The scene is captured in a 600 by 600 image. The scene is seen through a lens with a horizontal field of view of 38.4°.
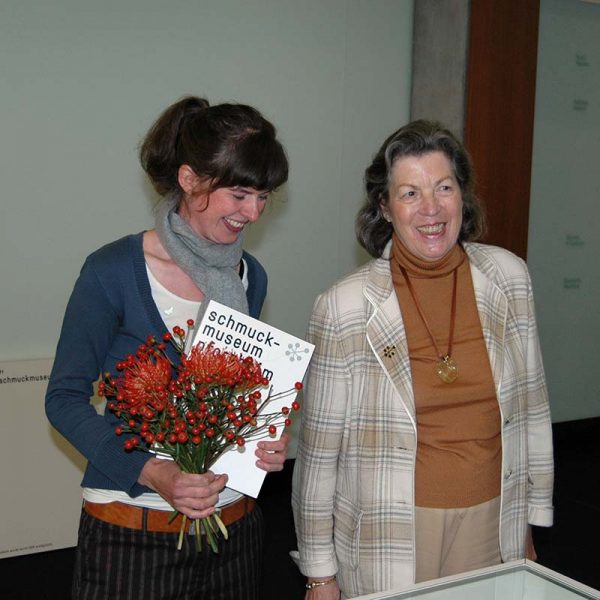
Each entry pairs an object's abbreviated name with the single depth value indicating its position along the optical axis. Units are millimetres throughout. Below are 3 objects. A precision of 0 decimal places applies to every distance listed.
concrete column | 4902
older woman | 1980
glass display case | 1549
